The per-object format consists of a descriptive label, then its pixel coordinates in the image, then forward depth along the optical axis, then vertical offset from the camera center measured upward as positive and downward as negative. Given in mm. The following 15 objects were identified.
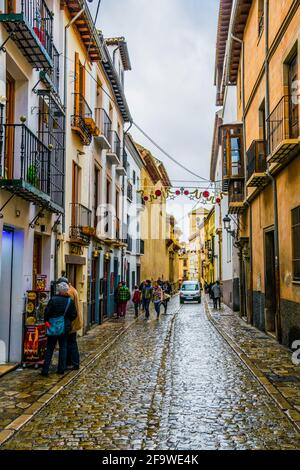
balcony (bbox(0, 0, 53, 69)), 8584 +4410
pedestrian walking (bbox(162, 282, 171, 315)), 24245 -827
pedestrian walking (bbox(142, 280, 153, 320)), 21794 -547
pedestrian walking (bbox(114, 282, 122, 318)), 21531 -475
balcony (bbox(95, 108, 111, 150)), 17891 +5898
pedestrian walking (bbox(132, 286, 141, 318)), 22000 -677
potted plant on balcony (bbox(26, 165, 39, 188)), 9883 +2120
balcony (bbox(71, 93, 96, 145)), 14484 +4766
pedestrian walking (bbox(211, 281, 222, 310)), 27359 -533
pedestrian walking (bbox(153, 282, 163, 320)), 21969 -608
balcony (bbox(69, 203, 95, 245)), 14367 +1656
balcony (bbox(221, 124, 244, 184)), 19406 +5013
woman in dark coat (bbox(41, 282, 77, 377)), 9055 -574
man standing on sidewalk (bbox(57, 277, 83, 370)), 9641 -1156
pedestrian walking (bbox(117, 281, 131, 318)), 21375 -531
